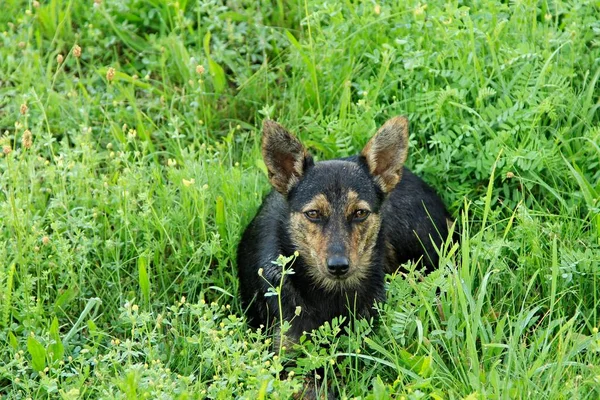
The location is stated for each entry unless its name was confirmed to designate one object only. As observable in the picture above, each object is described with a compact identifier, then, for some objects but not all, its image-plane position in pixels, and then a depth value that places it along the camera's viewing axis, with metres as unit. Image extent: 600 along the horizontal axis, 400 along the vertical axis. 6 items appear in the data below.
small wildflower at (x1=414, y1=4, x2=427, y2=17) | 13.13
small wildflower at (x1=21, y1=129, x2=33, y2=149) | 11.09
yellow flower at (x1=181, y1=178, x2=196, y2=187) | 11.48
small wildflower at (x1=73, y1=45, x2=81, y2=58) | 11.94
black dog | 10.97
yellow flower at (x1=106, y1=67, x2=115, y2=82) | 11.92
